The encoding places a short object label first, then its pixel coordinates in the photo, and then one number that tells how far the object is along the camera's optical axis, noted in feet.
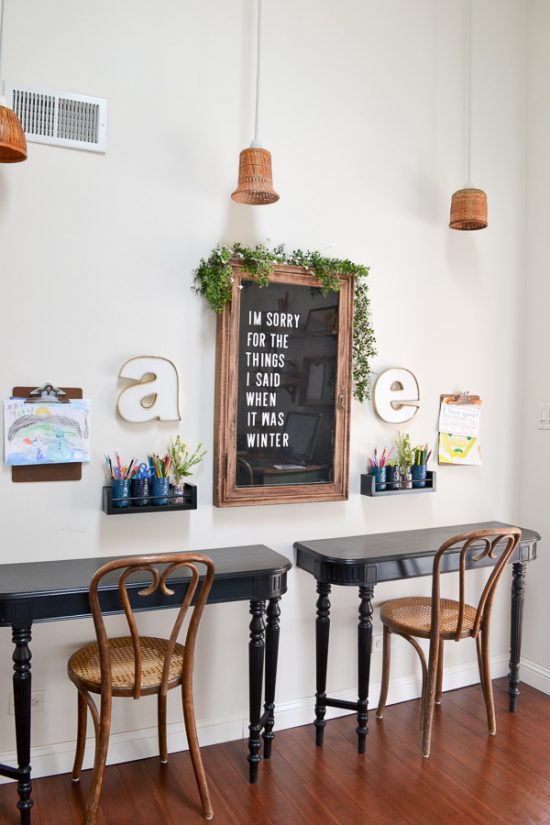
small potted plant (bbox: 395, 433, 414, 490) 10.43
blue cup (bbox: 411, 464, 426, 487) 10.52
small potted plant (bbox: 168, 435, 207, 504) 8.82
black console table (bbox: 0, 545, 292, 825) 7.02
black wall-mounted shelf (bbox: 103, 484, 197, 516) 8.25
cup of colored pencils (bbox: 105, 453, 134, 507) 8.27
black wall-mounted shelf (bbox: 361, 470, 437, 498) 10.03
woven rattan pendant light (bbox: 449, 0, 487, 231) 10.15
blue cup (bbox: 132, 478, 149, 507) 8.39
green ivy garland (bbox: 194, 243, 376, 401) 8.89
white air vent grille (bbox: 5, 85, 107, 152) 8.07
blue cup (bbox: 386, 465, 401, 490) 10.24
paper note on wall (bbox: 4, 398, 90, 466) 8.02
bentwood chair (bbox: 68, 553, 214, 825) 6.95
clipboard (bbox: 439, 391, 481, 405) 11.18
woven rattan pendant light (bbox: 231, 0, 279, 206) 8.36
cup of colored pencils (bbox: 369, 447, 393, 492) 10.15
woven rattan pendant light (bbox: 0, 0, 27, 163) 7.00
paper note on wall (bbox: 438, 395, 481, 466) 11.11
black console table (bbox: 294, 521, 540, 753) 8.85
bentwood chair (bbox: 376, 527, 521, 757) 8.97
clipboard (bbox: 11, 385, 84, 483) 8.08
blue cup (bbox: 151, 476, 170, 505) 8.48
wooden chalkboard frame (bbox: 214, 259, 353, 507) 9.09
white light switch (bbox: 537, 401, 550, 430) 11.36
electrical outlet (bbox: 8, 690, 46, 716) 8.17
